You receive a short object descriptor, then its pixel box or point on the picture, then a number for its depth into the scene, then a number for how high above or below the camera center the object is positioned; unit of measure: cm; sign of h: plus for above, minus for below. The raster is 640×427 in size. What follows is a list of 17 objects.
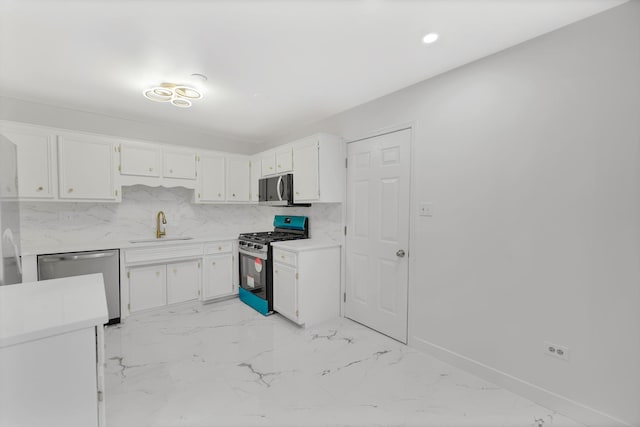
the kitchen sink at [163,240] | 361 -44
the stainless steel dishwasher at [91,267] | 271 -63
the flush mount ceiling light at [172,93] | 251 +111
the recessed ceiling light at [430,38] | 184 +119
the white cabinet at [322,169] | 312 +47
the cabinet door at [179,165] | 363 +60
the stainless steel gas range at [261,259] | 337 -69
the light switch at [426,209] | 244 -1
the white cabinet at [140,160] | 331 +61
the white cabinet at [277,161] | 360 +68
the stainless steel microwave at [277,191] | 359 +25
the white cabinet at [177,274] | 322 -86
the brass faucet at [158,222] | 378 -20
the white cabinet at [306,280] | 299 -85
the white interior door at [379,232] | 267 -26
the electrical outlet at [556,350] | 174 -94
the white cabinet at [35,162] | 270 +48
